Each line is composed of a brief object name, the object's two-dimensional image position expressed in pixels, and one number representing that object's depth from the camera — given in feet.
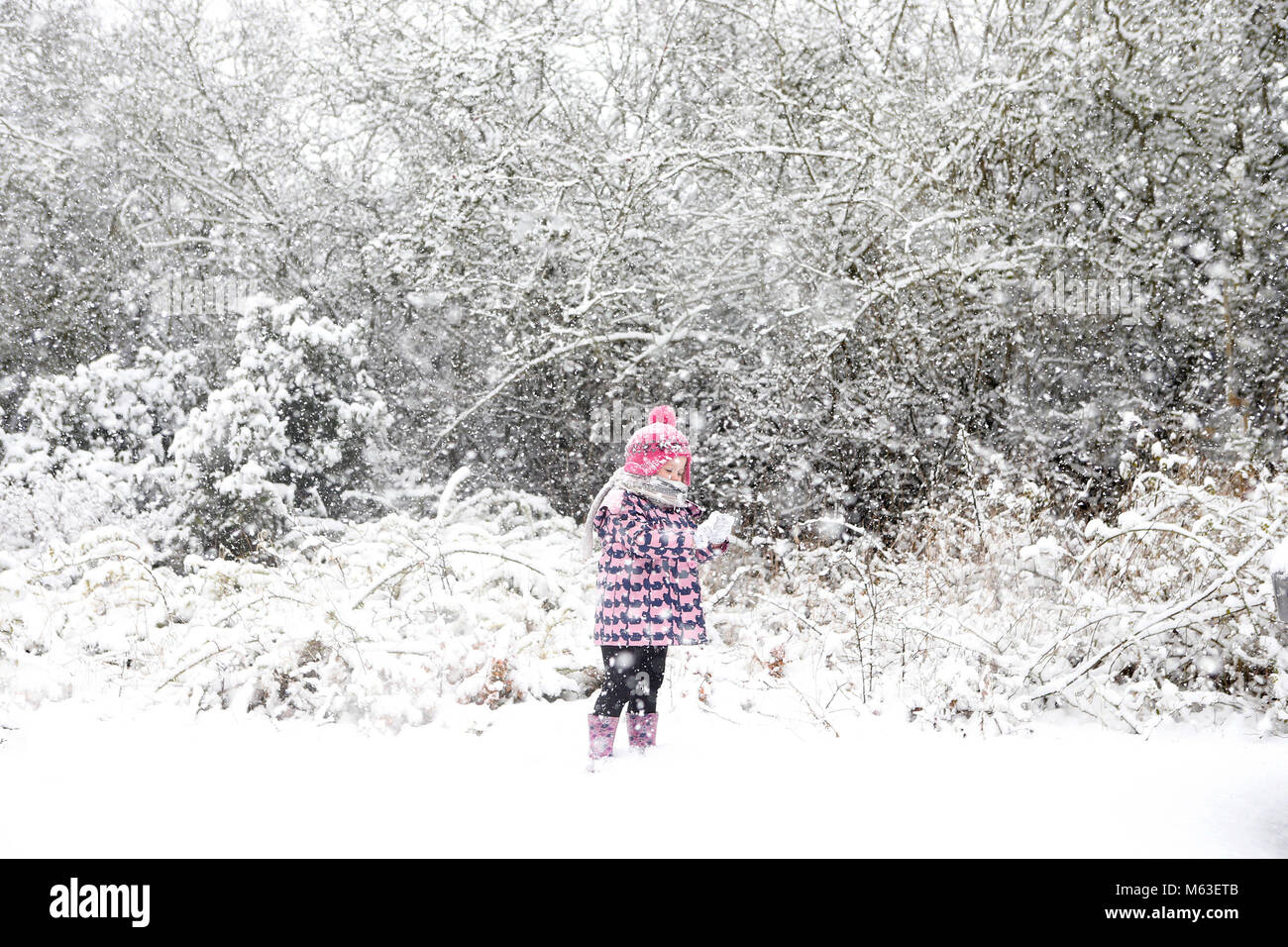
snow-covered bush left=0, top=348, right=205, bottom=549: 27.30
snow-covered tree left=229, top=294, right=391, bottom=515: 26.37
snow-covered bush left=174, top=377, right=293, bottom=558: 25.04
